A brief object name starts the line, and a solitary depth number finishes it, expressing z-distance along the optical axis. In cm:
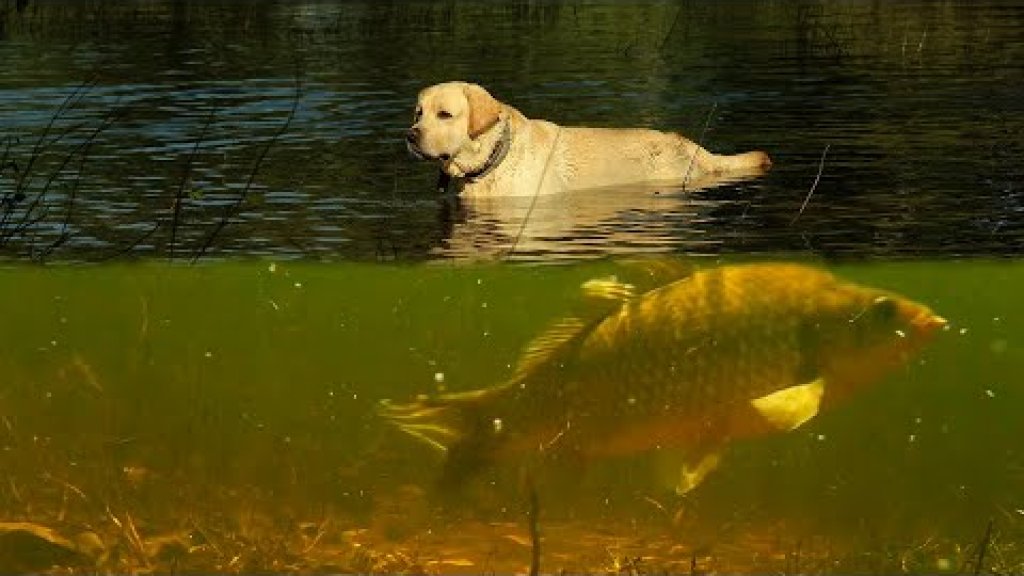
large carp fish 935
